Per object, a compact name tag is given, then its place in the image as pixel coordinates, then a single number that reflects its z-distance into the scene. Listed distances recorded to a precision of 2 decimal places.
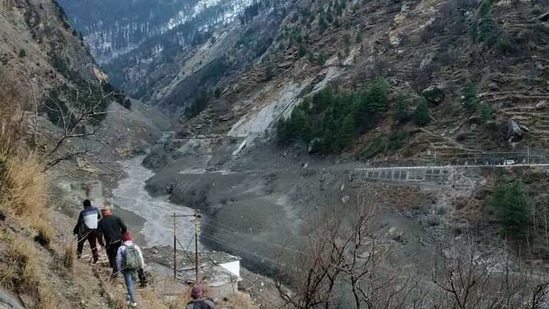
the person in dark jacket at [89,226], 10.53
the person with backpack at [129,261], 9.06
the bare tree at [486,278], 13.29
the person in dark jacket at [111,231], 10.33
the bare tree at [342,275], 11.14
